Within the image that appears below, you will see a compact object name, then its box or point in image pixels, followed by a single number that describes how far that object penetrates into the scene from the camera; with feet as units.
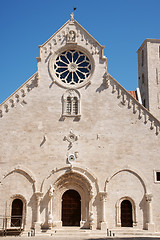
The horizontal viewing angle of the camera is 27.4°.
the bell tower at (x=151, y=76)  104.06
